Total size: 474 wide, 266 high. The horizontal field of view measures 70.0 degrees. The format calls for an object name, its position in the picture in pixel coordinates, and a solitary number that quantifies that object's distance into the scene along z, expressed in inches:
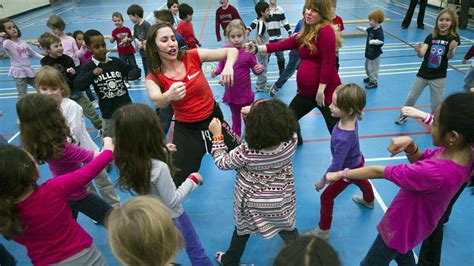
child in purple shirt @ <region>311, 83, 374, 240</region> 113.6
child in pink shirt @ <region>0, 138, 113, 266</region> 72.4
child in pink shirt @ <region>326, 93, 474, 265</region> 69.3
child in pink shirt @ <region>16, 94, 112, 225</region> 95.7
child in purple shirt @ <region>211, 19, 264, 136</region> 180.7
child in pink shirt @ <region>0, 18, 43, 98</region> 243.0
